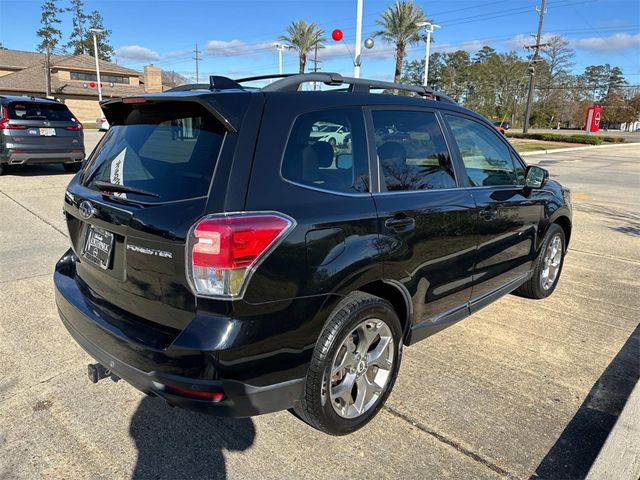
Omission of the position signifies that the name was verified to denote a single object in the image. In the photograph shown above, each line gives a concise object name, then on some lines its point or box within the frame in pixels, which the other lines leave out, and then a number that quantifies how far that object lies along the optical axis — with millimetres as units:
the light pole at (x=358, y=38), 16672
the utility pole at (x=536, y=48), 40725
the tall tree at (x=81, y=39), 82375
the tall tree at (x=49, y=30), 61162
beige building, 52281
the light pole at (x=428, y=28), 30047
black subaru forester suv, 2010
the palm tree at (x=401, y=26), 32625
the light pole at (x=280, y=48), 31594
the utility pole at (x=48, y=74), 48656
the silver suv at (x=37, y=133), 10156
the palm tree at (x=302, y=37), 35844
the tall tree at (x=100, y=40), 84000
